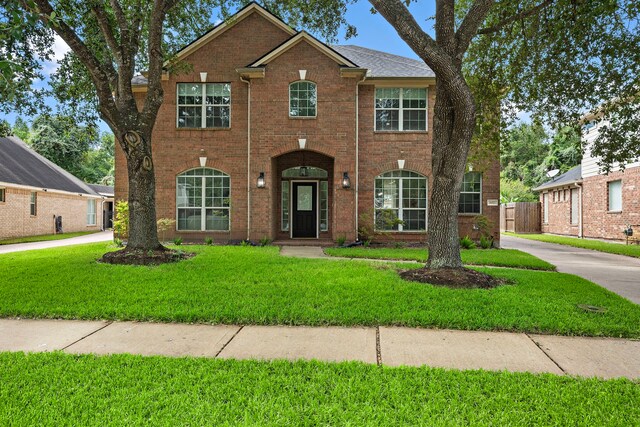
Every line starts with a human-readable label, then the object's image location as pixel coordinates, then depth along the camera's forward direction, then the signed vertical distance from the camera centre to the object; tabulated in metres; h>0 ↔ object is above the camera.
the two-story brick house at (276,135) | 12.64 +2.74
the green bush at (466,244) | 12.56 -1.02
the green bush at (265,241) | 12.34 -0.92
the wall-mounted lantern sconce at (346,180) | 12.41 +1.13
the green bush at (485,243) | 12.80 -1.01
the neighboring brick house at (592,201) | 15.71 +0.64
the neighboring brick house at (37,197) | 17.56 +0.96
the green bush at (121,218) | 12.44 -0.14
